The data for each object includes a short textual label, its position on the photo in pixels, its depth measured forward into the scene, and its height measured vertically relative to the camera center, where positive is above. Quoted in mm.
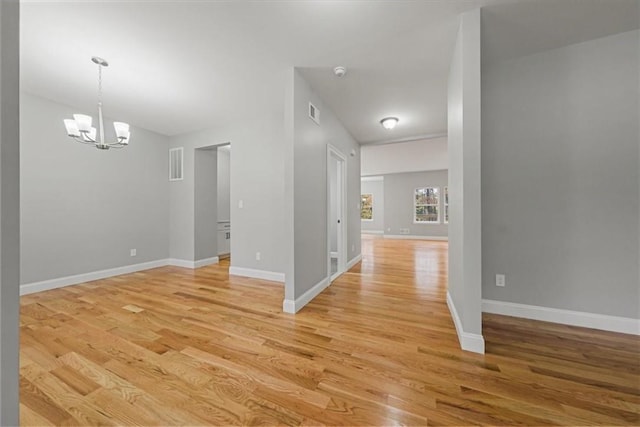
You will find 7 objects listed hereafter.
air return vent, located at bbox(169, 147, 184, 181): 5020 +1089
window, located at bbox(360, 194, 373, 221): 12062 +354
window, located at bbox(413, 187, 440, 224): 9558 +394
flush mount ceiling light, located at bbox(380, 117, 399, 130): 4121 +1613
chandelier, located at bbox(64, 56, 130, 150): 2561 +981
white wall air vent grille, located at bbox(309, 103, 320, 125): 3094 +1344
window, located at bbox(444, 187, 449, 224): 9261 +374
